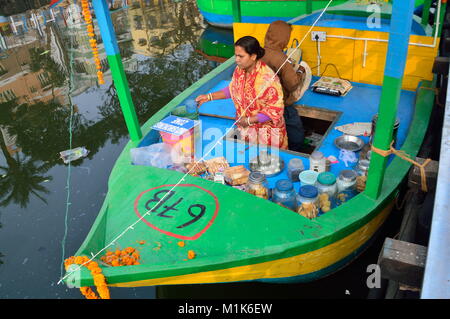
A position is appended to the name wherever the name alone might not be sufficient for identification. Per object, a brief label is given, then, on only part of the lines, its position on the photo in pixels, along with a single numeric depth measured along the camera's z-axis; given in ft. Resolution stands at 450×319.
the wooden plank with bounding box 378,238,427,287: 6.28
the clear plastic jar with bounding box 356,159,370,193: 10.62
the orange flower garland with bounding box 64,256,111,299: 8.25
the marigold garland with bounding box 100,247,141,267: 8.79
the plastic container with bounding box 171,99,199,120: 13.43
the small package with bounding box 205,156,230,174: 11.79
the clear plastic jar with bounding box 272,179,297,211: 10.07
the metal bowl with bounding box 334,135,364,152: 12.55
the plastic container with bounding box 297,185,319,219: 9.78
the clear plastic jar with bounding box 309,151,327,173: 11.06
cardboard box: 11.74
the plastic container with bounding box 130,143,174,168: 11.94
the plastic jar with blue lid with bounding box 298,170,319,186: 10.35
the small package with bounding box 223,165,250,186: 11.21
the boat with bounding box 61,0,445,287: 8.51
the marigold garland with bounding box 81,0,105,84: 11.48
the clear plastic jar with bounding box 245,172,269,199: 10.32
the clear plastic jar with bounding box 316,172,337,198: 10.10
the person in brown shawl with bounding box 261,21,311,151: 12.67
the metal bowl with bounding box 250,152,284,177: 11.69
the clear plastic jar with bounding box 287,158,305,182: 11.20
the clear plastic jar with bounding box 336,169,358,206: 10.45
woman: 11.07
